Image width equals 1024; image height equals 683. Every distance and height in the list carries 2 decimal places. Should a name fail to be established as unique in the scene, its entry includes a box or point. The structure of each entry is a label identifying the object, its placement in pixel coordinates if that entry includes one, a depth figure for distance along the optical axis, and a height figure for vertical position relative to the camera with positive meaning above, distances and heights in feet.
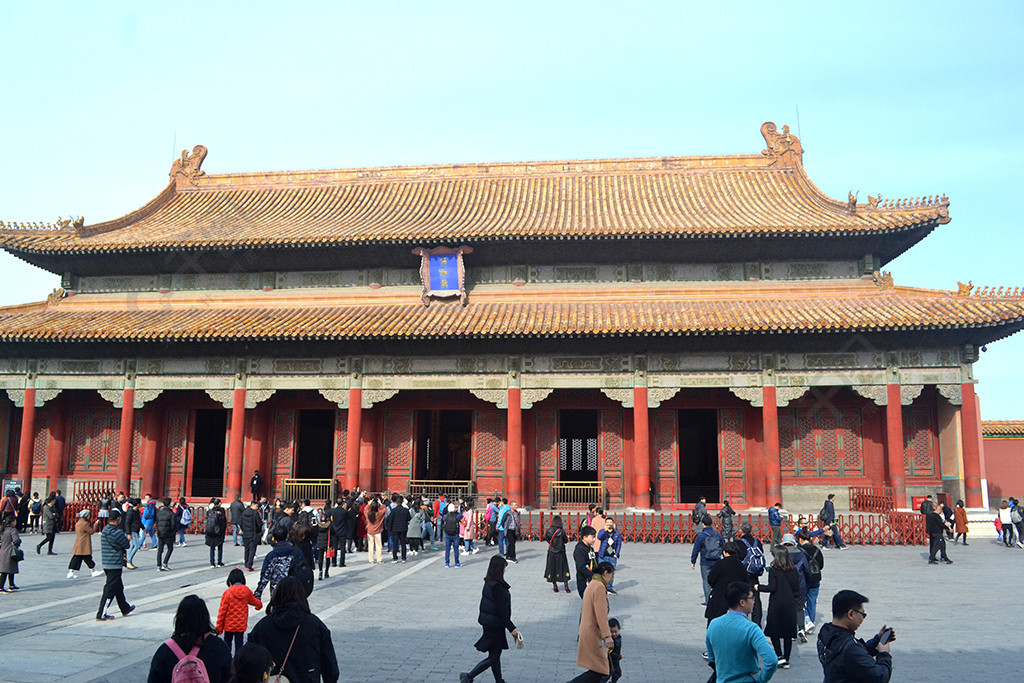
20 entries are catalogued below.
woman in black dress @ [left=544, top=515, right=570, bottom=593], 44.47 -6.44
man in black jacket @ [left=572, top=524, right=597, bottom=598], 37.01 -5.28
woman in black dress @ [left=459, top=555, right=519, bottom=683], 25.35 -5.71
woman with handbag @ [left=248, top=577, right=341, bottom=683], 18.22 -4.63
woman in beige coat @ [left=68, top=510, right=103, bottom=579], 43.42 -5.47
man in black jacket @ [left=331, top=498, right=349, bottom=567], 52.75 -5.66
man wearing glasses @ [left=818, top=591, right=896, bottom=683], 15.64 -4.18
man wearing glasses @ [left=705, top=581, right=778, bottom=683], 17.34 -4.64
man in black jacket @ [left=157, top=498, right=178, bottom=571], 51.08 -5.63
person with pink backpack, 16.07 -4.52
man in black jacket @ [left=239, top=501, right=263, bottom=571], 48.16 -5.23
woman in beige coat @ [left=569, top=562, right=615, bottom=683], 21.75 -5.46
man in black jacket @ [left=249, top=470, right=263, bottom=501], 78.54 -3.75
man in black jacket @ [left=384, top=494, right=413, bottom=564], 55.88 -5.58
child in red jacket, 25.03 -5.30
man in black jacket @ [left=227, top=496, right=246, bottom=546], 59.77 -5.01
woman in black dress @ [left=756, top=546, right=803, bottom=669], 28.30 -5.83
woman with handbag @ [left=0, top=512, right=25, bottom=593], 42.24 -5.97
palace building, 74.74 +10.71
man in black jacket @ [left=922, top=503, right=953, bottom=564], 54.60 -5.66
